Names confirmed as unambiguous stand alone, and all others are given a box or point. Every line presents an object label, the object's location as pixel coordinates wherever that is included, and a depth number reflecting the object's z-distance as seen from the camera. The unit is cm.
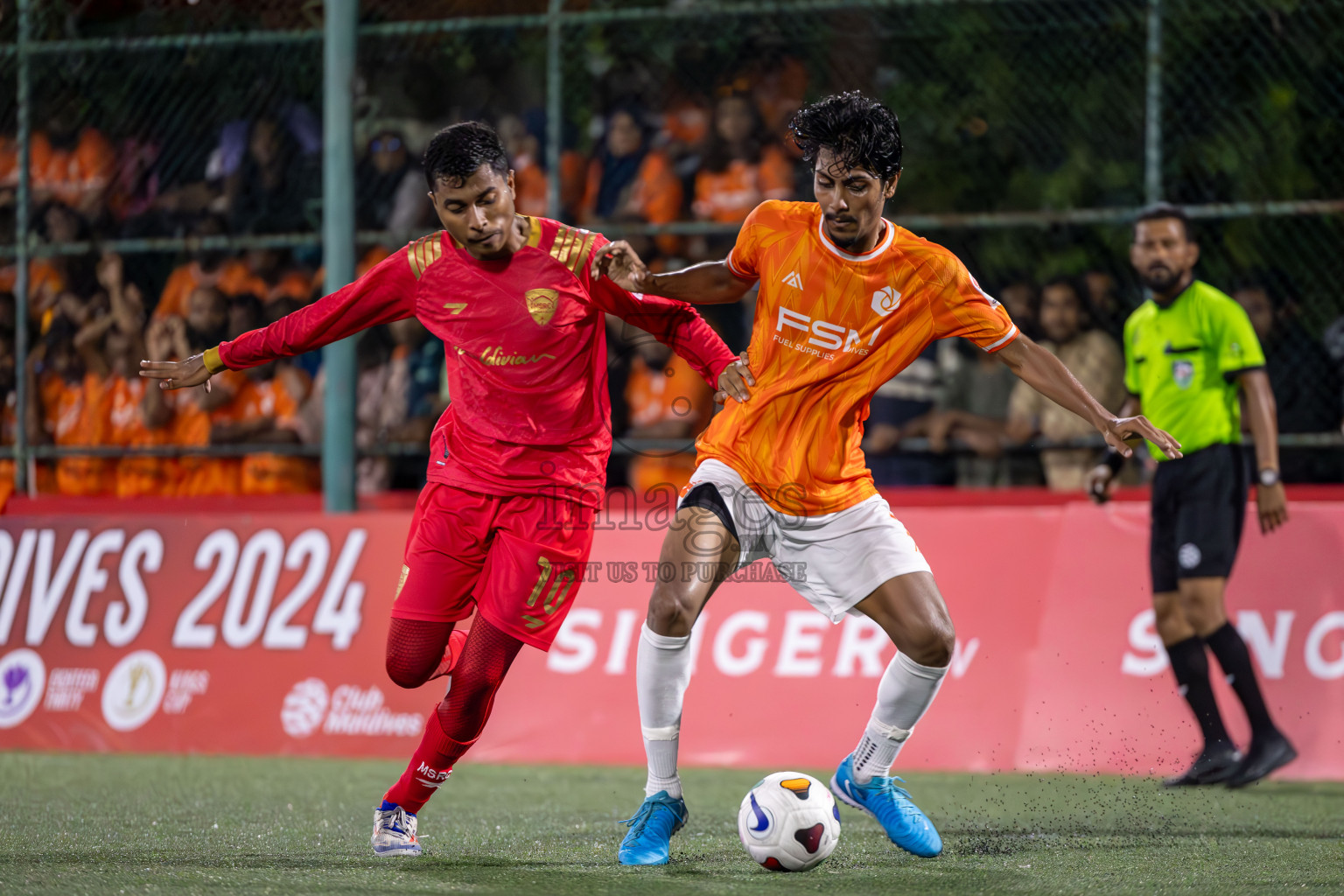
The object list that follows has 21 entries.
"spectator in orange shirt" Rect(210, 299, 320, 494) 1802
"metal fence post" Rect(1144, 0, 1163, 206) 1551
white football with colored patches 875
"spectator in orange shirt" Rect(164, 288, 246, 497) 1827
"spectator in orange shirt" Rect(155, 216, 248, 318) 1873
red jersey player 962
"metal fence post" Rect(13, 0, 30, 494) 1811
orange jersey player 934
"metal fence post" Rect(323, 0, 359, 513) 1681
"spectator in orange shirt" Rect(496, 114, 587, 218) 1827
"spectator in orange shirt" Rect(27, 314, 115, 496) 1855
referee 1360
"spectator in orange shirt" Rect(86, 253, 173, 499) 1841
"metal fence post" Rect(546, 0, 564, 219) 1681
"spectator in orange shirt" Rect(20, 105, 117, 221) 1877
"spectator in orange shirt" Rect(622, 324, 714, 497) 1658
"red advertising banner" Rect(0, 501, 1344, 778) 1432
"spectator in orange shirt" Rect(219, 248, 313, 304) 1873
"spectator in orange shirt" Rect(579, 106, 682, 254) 1791
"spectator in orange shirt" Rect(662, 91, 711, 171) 1786
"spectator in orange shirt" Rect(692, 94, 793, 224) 1767
